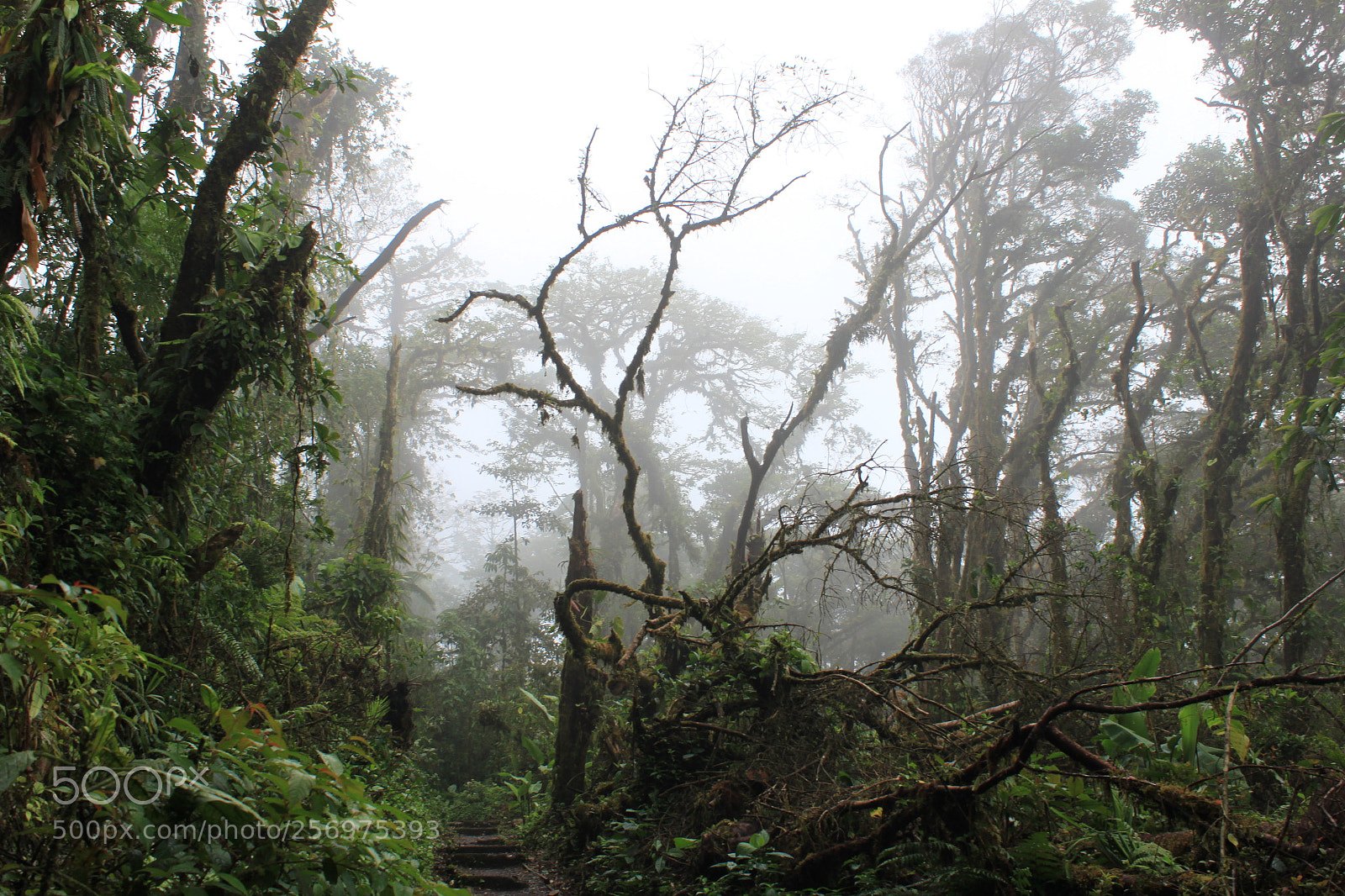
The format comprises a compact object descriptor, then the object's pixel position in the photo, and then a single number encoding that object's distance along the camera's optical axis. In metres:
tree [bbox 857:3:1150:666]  16.89
